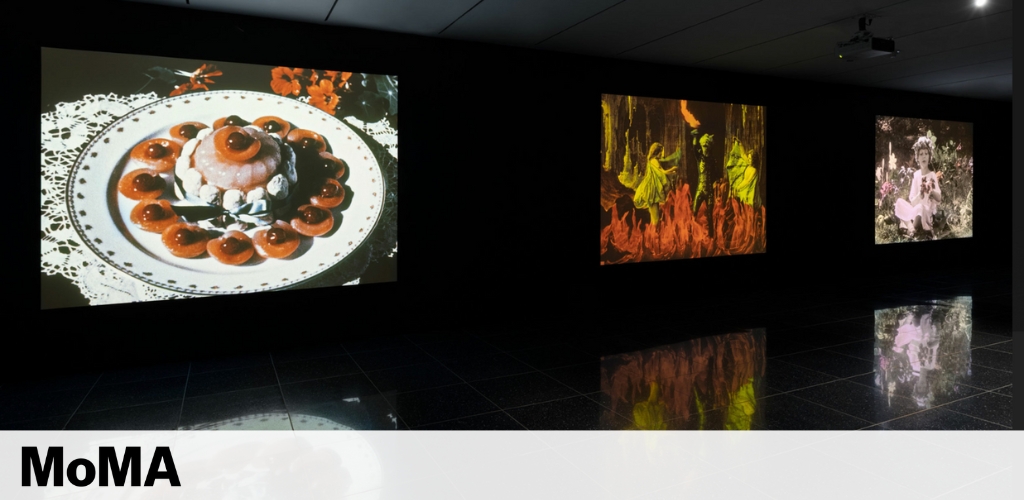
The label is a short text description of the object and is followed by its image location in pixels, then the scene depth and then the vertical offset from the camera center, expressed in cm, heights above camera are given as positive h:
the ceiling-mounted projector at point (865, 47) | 508 +156
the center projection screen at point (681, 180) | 634 +66
